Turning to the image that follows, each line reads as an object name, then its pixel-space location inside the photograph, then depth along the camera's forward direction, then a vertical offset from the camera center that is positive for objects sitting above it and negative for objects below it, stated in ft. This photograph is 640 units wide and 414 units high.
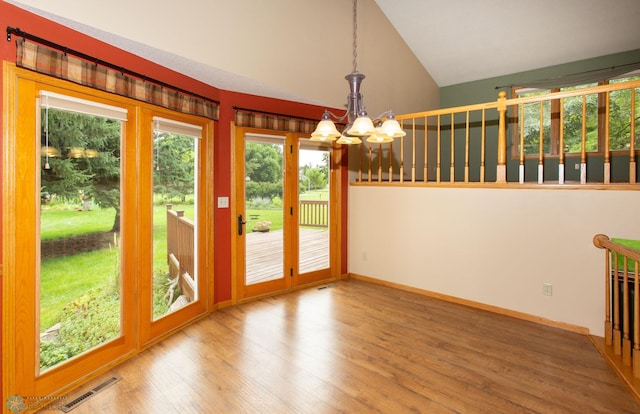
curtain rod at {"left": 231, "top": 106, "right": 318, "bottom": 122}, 12.99 +3.62
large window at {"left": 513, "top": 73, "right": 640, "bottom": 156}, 17.08 +4.33
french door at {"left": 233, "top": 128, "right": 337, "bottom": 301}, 13.65 -0.33
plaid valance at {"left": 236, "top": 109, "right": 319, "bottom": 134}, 13.10 +3.30
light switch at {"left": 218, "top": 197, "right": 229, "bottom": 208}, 12.90 +0.10
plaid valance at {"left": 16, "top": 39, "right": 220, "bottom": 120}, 7.09 +3.04
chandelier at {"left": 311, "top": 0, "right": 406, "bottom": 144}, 7.79 +1.82
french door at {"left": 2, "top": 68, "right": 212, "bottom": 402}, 7.07 -0.63
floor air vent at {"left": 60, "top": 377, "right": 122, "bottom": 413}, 7.32 -4.20
